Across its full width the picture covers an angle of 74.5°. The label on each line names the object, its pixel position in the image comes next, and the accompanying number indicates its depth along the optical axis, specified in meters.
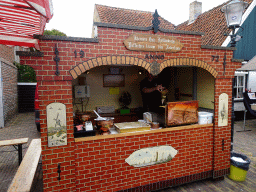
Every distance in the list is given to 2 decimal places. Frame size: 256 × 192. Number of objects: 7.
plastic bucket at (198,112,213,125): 3.81
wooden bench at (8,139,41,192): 2.74
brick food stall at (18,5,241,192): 2.74
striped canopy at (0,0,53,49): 2.08
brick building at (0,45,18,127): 9.17
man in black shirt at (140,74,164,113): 4.12
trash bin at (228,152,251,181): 3.83
